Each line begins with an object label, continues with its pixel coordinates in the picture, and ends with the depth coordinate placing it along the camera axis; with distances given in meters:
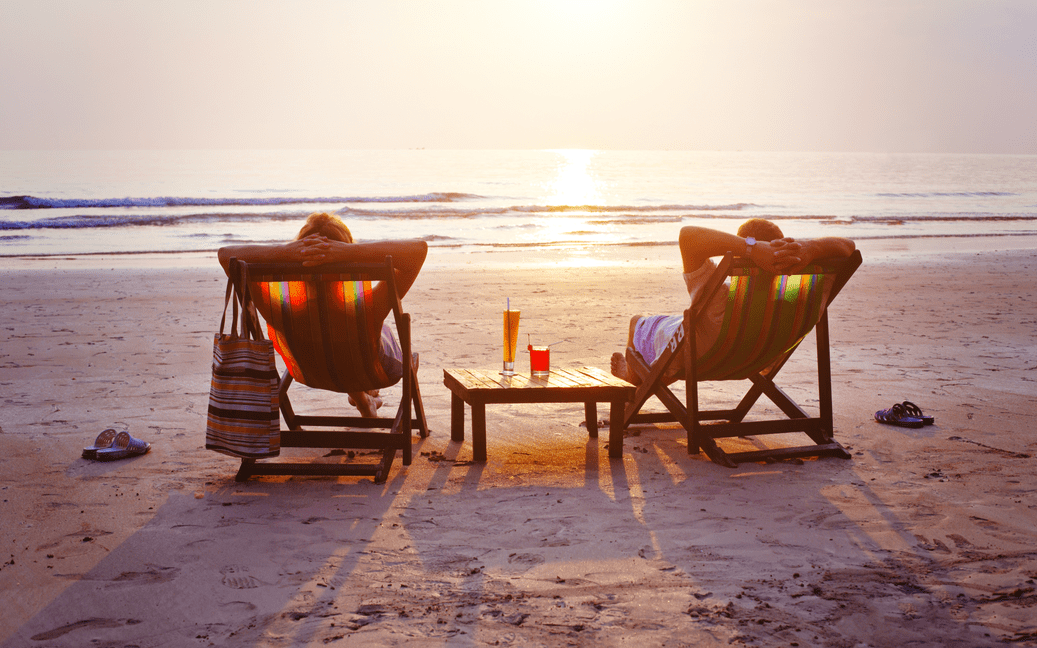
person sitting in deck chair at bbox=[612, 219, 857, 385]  3.70
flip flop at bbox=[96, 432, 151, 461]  3.91
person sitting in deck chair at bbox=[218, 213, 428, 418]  3.57
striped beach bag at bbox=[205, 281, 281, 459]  3.38
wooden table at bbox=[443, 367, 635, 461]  3.81
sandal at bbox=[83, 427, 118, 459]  3.92
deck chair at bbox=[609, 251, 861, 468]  3.79
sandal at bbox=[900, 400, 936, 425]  4.54
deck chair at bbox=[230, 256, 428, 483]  3.59
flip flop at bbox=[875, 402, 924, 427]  4.51
